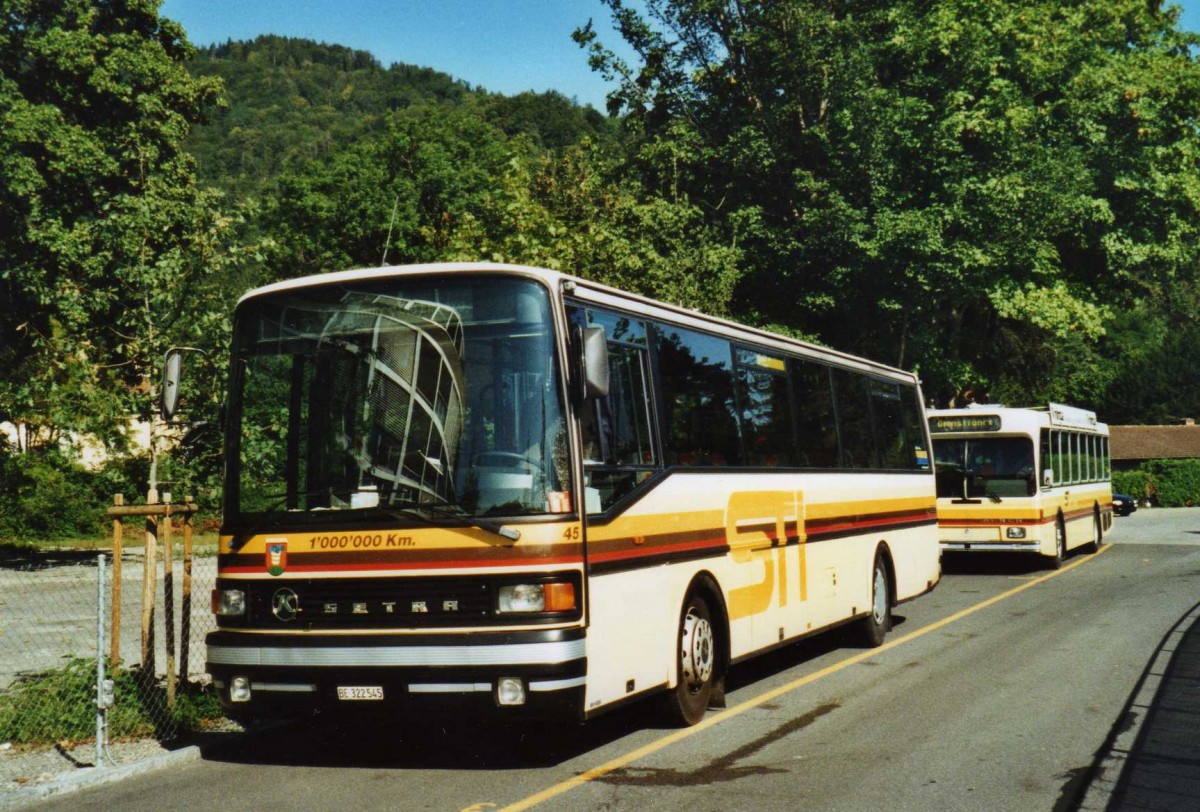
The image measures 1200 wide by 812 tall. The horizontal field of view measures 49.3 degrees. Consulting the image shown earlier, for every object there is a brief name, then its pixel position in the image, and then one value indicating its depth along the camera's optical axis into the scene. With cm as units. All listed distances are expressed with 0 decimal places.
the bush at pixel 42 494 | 2548
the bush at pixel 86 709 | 941
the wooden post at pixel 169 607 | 988
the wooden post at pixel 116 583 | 992
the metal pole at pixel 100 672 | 852
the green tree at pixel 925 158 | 3316
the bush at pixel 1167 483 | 6322
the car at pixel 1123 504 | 5347
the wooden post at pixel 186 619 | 1025
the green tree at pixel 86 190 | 1958
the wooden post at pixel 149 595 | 1008
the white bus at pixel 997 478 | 2297
